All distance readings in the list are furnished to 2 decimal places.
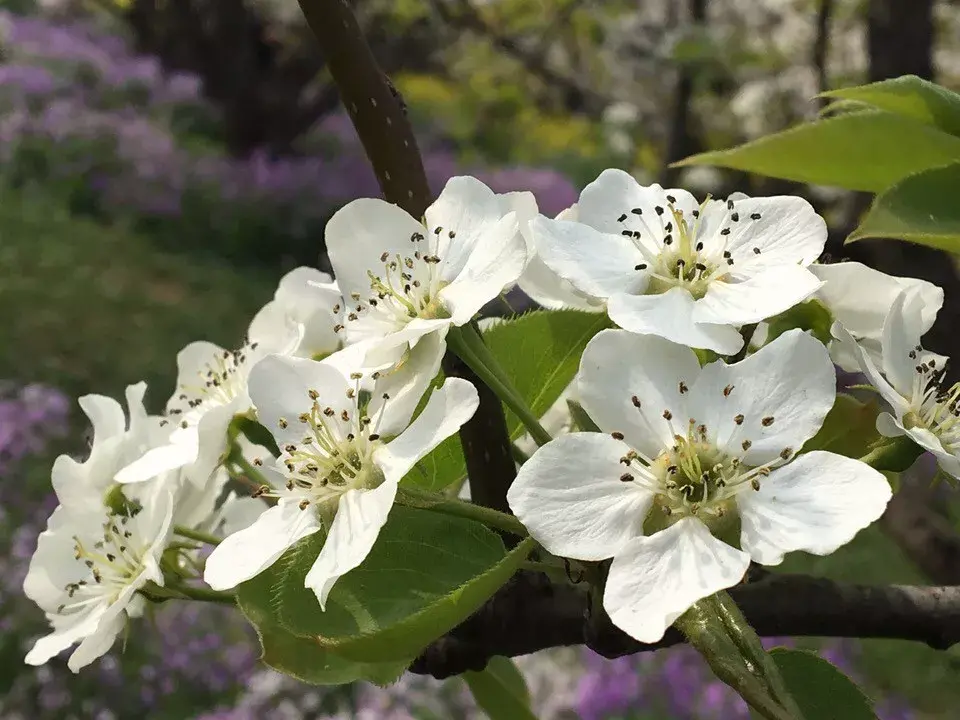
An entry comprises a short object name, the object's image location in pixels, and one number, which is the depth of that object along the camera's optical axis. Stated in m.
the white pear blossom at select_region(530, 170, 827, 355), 0.10
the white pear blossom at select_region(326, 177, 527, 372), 0.11
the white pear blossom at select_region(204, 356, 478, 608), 0.10
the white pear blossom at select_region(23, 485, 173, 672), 0.12
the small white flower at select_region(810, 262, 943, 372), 0.11
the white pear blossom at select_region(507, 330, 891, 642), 0.09
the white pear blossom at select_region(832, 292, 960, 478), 0.10
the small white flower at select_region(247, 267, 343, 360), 0.13
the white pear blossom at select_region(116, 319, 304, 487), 0.12
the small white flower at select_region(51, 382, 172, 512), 0.13
